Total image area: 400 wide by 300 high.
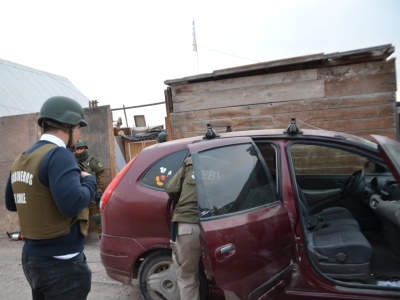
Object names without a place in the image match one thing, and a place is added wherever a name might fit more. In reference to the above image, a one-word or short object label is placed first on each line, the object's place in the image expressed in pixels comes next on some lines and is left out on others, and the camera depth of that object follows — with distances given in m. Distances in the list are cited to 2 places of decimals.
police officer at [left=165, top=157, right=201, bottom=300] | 2.39
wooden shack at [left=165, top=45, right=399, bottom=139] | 4.59
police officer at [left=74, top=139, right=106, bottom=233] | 5.73
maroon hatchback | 2.12
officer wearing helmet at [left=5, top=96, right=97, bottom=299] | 1.72
